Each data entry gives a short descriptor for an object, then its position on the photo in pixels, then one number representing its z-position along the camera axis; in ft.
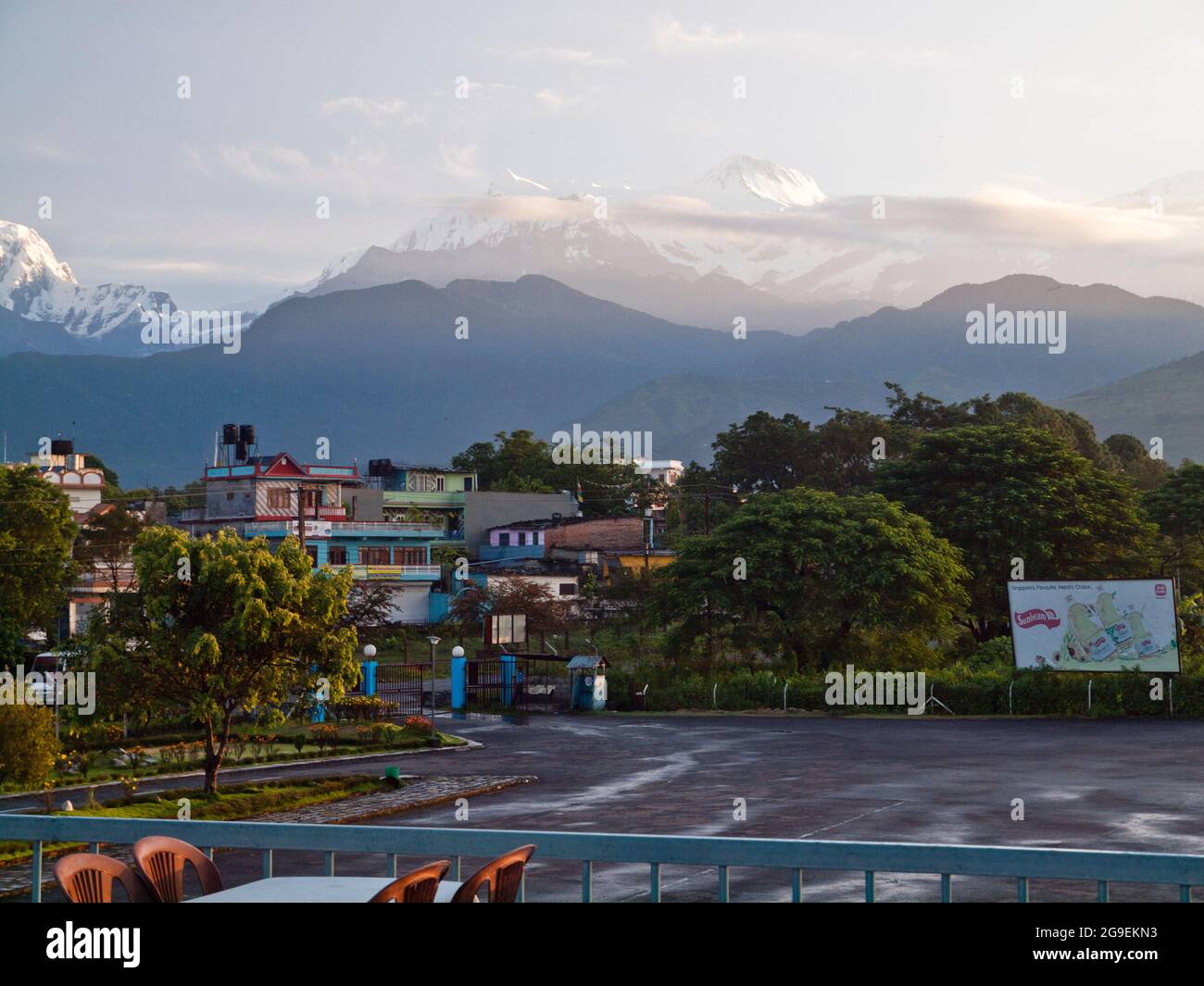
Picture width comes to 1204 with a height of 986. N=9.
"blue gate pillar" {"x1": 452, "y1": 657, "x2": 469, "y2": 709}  154.81
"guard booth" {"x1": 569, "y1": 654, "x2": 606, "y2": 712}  153.17
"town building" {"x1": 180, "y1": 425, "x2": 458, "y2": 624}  250.98
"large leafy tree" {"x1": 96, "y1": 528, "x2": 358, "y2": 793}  80.18
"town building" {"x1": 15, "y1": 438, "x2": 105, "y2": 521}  280.92
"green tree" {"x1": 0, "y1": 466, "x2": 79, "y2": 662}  172.35
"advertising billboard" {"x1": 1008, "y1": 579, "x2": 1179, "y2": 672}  130.93
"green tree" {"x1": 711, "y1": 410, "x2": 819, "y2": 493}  334.28
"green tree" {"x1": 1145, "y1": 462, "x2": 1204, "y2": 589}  214.28
